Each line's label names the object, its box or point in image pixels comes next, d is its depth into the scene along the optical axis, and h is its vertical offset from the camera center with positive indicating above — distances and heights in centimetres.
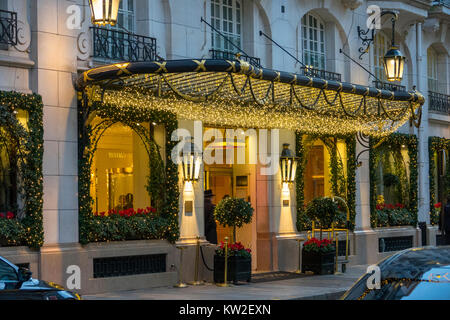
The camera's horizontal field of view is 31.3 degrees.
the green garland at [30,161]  1488 +85
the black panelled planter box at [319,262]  1969 -144
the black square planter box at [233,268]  1756 -140
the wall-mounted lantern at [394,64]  2084 +361
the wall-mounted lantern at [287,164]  2078 +103
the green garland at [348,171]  2297 +92
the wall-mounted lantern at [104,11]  1436 +349
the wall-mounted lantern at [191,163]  1803 +94
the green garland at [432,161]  2688 +138
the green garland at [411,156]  2505 +149
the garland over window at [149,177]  1598 +68
